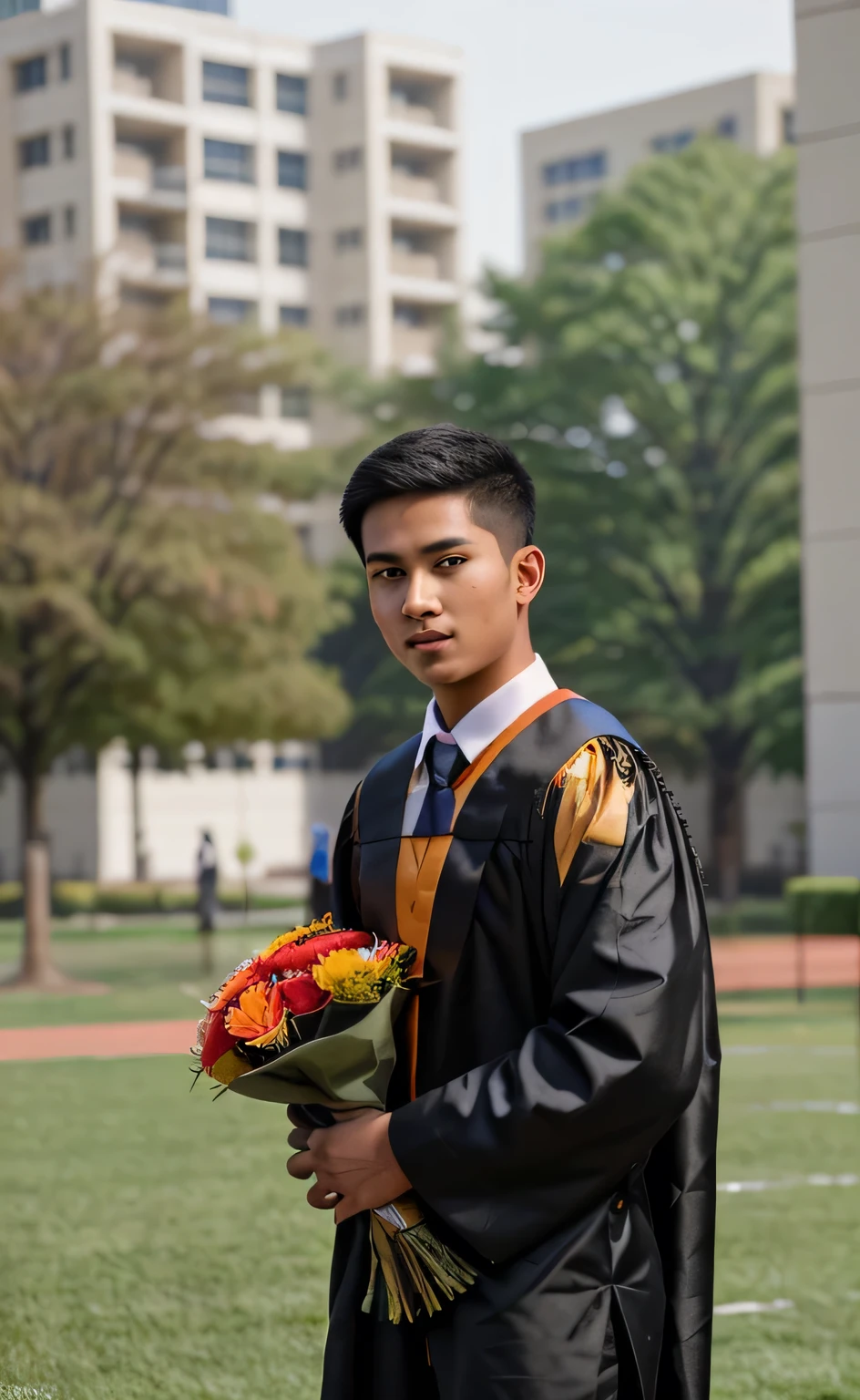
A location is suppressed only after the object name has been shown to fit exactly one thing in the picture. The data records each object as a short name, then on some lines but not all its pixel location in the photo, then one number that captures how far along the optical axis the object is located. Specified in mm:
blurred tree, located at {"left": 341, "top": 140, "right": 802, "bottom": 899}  36406
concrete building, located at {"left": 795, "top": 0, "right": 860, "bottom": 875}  16875
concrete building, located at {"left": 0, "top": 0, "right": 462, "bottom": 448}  55500
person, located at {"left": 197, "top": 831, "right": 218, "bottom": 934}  27031
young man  2484
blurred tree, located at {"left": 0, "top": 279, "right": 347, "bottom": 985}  23516
